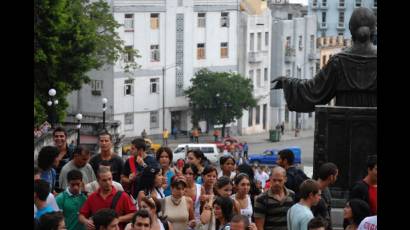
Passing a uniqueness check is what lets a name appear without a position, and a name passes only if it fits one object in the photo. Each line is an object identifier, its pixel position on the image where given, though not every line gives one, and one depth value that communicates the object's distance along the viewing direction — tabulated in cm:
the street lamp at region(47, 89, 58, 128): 4515
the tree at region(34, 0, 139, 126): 4662
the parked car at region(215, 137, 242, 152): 5905
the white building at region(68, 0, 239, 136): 6988
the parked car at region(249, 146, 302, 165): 5566
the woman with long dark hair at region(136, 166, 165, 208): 1580
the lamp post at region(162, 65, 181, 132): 7288
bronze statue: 1888
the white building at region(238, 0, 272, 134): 8031
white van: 5856
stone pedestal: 1861
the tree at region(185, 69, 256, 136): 7269
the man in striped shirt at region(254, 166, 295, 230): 1470
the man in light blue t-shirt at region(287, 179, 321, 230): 1369
